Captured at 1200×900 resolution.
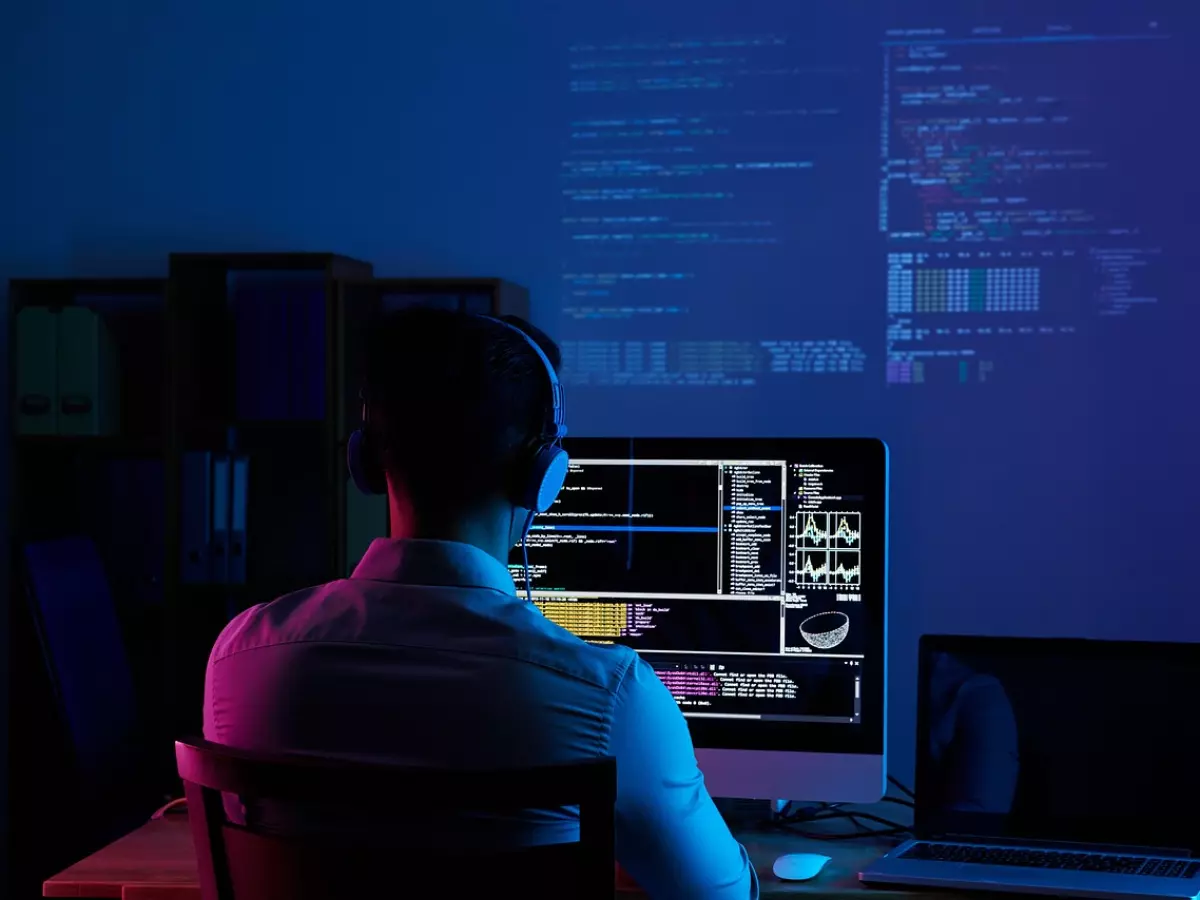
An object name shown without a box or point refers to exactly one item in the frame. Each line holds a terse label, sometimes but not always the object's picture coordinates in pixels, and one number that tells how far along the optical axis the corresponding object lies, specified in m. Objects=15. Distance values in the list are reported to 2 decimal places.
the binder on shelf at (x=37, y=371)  3.24
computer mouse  1.79
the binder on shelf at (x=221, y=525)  3.23
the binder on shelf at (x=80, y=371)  3.26
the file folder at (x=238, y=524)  3.24
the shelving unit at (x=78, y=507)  3.25
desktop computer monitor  1.97
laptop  1.85
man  1.16
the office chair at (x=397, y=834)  0.98
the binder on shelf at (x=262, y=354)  3.22
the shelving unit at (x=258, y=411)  3.21
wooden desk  1.74
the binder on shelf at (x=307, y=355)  3.20
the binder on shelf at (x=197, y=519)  3.22
